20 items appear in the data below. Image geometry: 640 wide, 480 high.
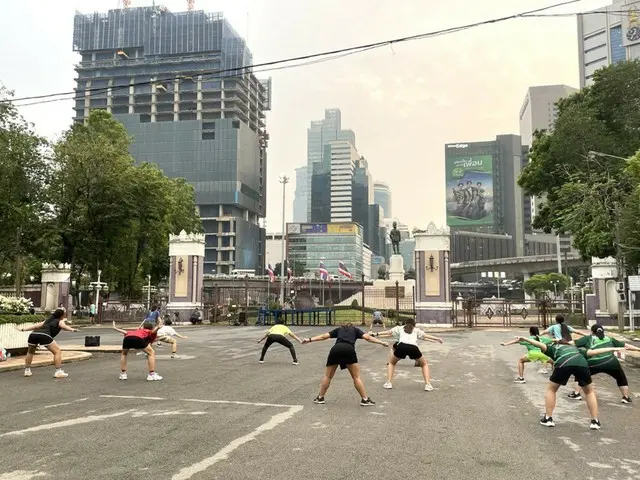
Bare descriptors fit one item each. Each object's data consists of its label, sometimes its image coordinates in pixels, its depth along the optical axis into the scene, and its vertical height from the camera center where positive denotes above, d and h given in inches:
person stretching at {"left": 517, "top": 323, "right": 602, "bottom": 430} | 301.6 -53.2
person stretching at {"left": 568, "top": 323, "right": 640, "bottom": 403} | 357.7 -50.5
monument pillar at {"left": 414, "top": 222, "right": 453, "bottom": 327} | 1416.1 +8.4
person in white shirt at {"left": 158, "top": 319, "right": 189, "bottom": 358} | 635.9 -65.0
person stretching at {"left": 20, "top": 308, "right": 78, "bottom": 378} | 485.7 -49.6
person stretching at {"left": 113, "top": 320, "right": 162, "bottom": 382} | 462.9 -52.5
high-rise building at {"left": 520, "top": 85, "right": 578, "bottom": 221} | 7280.5 +997.7
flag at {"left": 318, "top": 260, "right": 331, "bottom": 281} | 2102.6 +24.1
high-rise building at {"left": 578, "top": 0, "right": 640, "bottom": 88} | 5940.0 +2832.3
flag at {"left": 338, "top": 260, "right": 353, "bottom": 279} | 1893.5 +34.0
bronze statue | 2083.0 +168.1
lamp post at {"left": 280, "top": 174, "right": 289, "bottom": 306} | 2059.1 +342.3
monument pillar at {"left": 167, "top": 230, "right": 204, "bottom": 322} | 1604.3 +17.8
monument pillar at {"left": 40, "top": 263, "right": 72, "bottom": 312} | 1553.9 -17.2
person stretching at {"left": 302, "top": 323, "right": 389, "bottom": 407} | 356.8 -50.7
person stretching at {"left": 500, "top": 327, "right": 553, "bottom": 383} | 412.0 -56.2
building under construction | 5615.2 +1970.6
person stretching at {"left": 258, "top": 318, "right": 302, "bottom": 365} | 582.2 -58.9
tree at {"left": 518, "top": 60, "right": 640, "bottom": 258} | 1073.5 +311.1
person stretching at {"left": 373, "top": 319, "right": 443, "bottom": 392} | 415.5 -50.4
